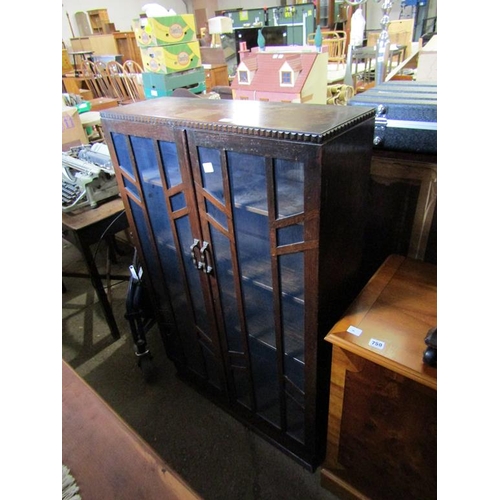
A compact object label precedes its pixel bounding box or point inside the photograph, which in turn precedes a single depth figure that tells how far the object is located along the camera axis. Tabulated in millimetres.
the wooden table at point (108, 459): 755
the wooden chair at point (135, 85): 3441
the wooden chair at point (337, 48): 3871
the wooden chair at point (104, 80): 4027
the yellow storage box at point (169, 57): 2473
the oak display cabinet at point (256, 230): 763
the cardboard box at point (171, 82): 2553
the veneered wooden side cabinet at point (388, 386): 805
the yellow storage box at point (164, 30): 2369
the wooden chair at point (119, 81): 3580
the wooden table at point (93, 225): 1545
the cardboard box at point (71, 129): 2061
